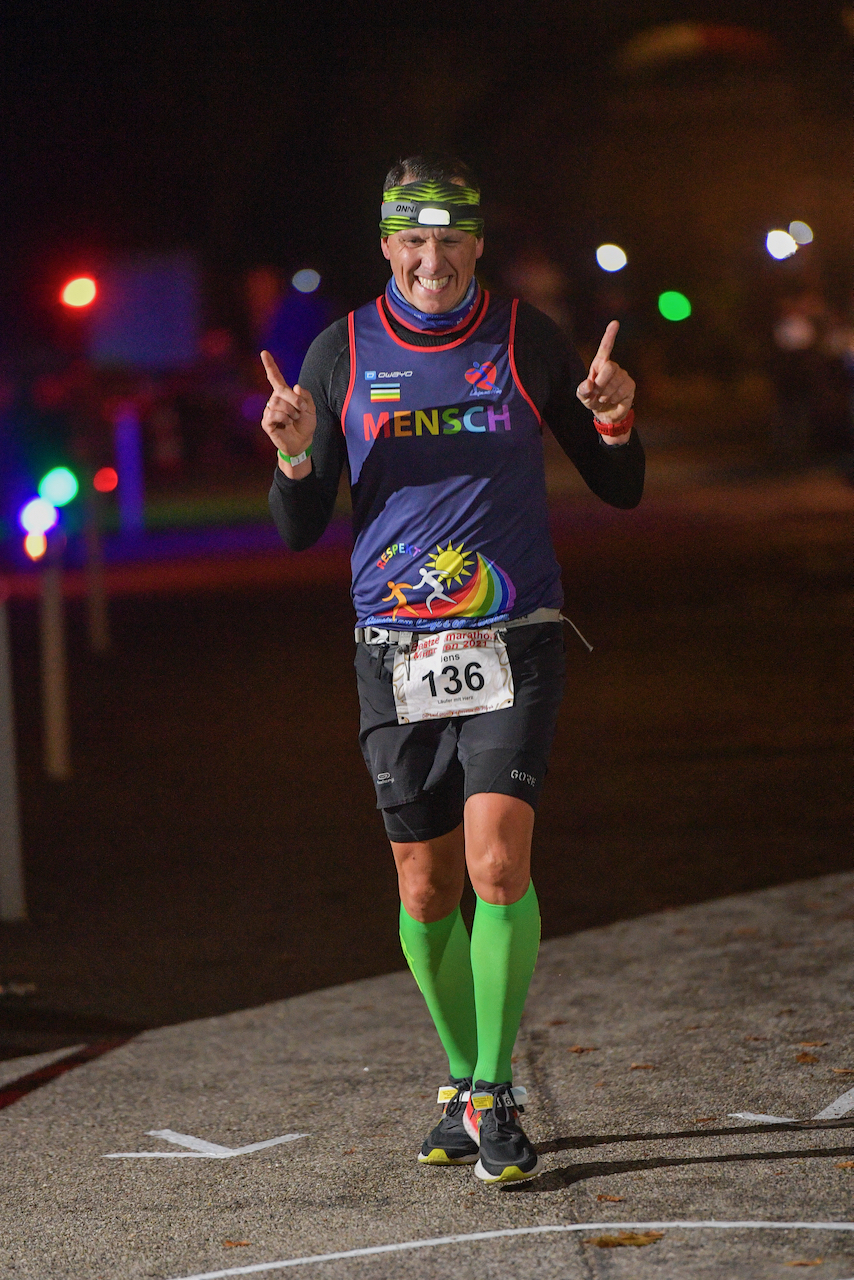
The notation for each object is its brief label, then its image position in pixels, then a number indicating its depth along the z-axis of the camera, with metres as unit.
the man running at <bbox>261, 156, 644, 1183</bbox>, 8.77
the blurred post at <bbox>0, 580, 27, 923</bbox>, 14.56
